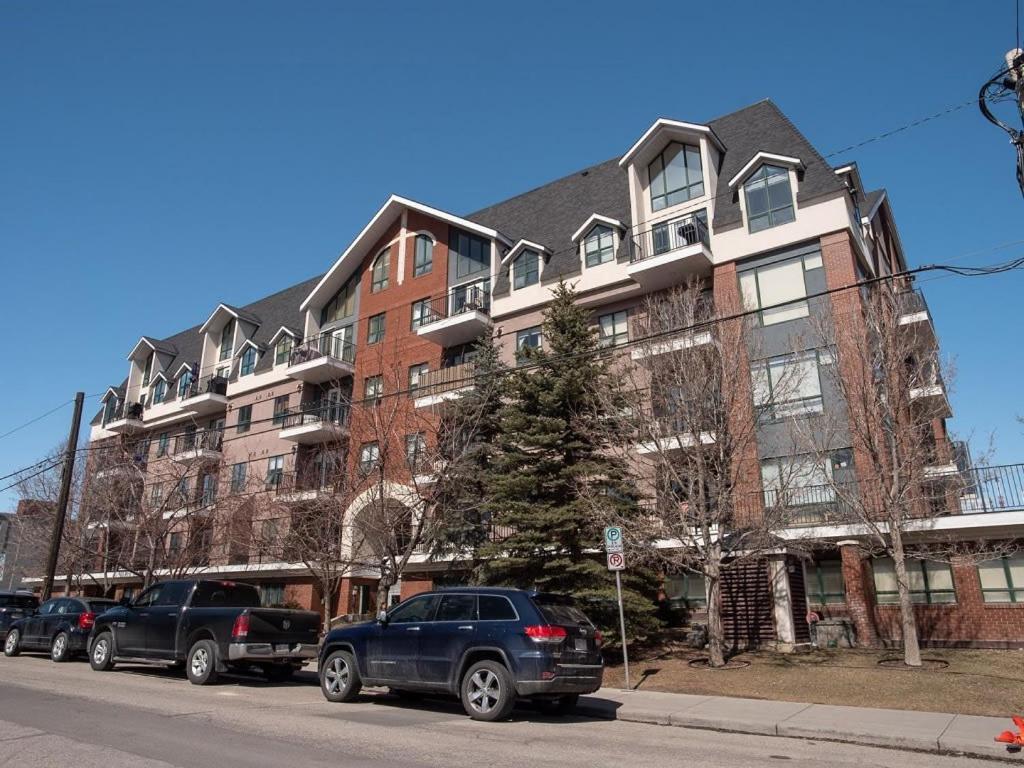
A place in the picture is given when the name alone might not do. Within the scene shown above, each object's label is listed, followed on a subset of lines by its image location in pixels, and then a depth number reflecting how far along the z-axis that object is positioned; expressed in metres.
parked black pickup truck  13.26
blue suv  9.72
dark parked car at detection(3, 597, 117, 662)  17.67
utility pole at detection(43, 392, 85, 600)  27.00
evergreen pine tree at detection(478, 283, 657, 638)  17.42
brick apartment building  19.98
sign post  13.51
